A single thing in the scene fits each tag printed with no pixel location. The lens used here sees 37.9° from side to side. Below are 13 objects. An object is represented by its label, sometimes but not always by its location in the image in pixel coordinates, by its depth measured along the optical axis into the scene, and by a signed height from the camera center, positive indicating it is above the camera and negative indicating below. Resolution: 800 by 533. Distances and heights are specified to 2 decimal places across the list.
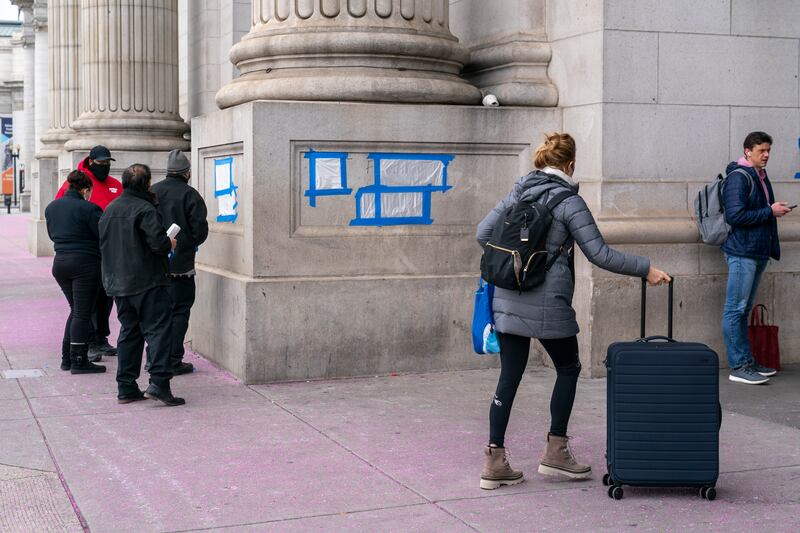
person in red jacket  10.84 +0.20
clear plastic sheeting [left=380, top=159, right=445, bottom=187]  9.57 +0.39
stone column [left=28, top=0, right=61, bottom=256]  23.88 +0.74
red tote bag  9.52 -1.00
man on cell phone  9.05 -0.15
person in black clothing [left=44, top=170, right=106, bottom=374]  9.91 -0.32
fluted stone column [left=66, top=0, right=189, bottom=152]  17.36 +2.19
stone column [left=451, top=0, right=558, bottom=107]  10.13 +1.48
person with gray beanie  9.27 +0.01
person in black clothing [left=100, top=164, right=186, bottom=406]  8.30 -0.43
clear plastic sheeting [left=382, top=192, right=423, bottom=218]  9.60 +0.12
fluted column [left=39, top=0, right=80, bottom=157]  23.64 +3.14
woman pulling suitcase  5.99 -0.46
